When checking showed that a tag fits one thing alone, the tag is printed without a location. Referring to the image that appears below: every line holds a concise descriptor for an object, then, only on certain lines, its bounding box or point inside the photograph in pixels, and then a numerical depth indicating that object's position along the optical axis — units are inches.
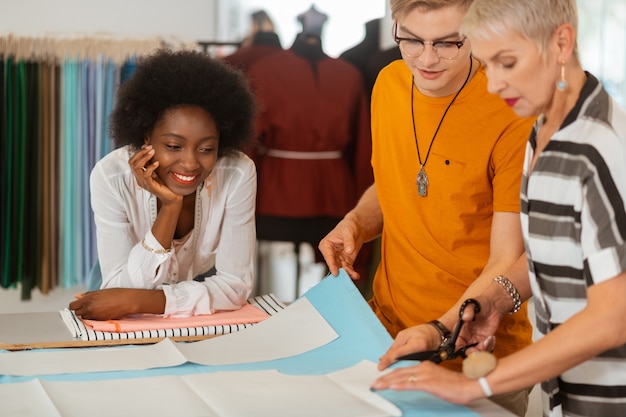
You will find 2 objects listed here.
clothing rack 144.9
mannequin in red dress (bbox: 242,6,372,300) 144.1
